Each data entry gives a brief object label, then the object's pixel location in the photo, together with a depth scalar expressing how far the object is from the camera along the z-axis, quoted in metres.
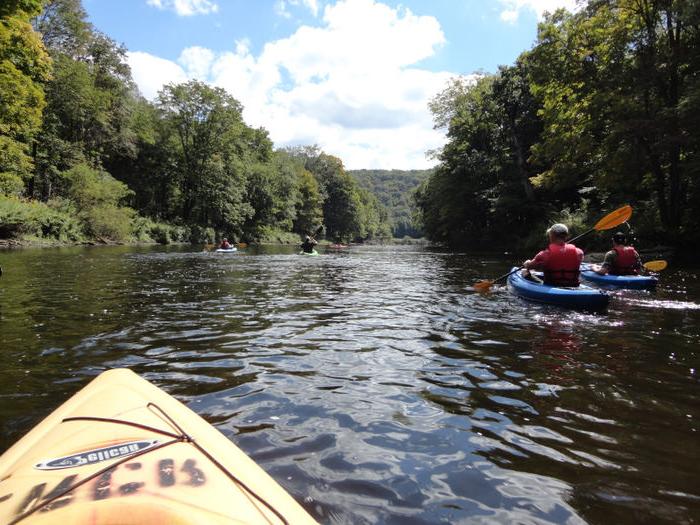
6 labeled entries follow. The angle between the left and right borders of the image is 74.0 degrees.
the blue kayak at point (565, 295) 7.14
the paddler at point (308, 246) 24.01
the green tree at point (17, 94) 17.72
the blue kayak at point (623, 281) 9.01
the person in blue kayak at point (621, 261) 9.63
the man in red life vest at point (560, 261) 7.84
